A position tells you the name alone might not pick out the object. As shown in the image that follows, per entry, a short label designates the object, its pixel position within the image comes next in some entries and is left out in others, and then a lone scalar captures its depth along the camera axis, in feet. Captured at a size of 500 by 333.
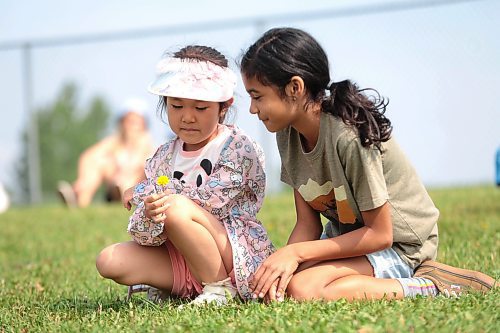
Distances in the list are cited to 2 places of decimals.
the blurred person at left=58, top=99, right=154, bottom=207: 70.85
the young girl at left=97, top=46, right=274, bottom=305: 22.41
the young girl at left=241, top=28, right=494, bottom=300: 21.54
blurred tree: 84.33
